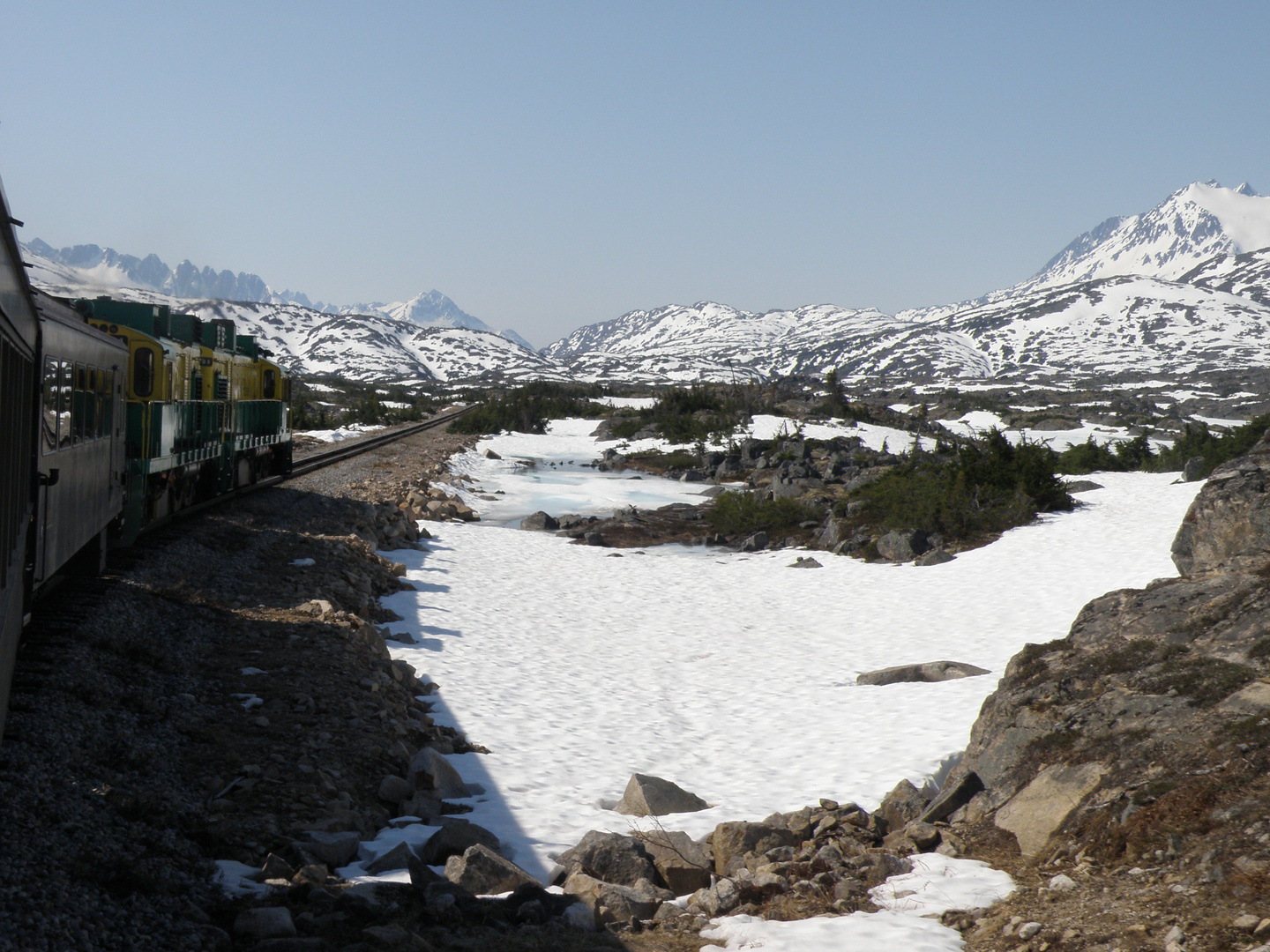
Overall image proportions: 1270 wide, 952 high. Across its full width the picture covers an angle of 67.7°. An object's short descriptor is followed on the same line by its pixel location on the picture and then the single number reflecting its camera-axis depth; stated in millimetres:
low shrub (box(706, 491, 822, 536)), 24469
